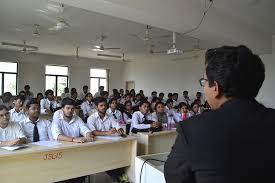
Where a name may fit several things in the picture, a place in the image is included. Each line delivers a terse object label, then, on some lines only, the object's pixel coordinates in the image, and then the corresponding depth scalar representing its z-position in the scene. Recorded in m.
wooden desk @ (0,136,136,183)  2.53
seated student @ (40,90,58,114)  7.09
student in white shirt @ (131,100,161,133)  4.14
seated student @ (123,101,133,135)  5.50
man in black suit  0.74
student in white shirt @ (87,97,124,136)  3.84
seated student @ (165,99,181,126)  5.00
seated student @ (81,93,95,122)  6.96
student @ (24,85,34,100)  8.01
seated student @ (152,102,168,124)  4.77
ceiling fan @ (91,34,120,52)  6.93
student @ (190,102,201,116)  5.62
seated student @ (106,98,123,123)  5.08
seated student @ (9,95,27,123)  4.53
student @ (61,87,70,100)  8.88
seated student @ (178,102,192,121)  5.06
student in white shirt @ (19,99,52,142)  3.33
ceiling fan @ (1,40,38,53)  7.36
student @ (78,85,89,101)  9.20
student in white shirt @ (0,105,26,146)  2.95
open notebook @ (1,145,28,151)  2.55
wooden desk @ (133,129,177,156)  3.79
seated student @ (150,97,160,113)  5.14
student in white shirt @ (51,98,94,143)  3.32
